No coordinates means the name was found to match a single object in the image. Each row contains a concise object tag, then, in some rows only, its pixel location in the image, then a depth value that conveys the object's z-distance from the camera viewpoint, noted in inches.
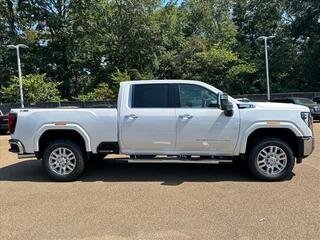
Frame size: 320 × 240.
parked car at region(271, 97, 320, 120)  539.0
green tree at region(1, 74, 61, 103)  808.6
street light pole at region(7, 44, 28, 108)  735.4
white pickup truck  178.2
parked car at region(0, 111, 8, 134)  476.3
